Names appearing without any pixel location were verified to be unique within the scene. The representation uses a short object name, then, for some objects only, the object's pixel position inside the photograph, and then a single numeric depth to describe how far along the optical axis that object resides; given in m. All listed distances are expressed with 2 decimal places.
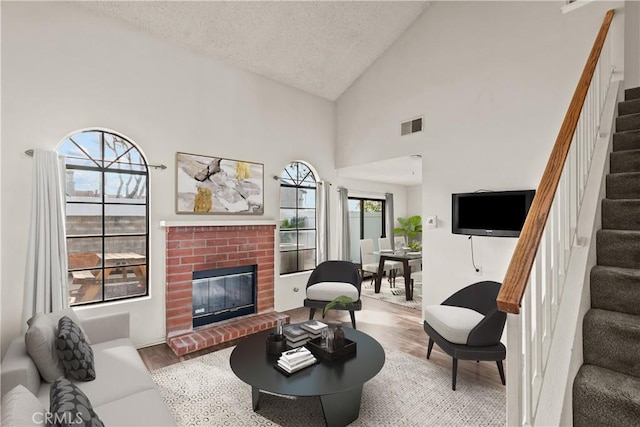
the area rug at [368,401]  2.13
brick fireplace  3.47
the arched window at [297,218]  4.72
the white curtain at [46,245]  2.67
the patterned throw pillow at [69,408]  1.15
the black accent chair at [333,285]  3.71
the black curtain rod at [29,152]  2.72
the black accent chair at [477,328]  2.42
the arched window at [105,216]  3.04
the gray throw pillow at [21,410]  1.07
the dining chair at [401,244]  6.63
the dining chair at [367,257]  6.06
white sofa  1.58
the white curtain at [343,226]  5.58
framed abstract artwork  3.65
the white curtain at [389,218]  7.50
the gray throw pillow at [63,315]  2.20
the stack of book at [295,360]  2.14
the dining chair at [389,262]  5.90
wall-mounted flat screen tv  3.15
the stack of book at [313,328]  2.62
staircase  1.16
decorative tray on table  2.31
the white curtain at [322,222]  5.00
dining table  5.11
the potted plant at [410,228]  7.01
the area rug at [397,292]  4.99
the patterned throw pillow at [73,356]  1.88
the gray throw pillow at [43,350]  1.85
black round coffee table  1.95
